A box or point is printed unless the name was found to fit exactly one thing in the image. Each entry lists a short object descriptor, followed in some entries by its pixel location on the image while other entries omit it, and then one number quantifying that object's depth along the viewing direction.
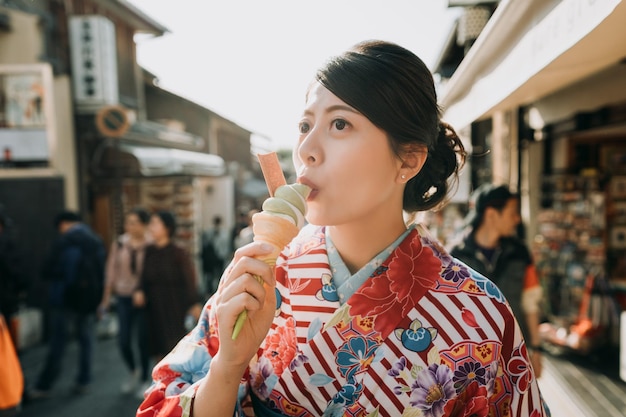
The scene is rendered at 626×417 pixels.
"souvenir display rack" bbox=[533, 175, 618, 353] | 5.53
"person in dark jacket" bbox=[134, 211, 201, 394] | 4.74
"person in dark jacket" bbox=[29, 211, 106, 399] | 5.27
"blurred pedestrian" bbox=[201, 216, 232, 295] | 10.21
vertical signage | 9.80
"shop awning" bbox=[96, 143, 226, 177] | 10.71
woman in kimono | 1.23
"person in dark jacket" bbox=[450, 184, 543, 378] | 3.54
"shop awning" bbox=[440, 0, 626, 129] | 1.92
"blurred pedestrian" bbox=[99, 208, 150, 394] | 5.00
